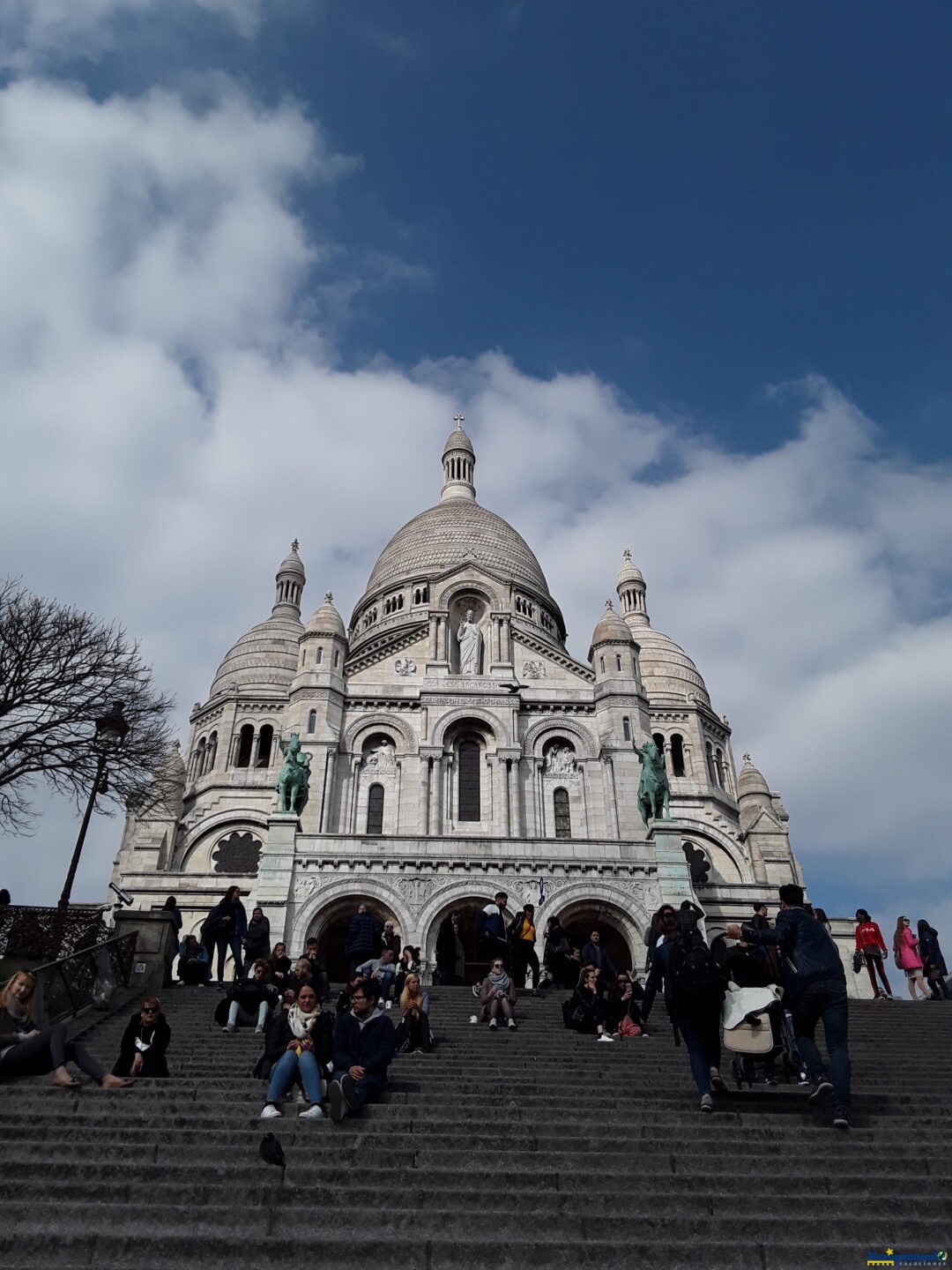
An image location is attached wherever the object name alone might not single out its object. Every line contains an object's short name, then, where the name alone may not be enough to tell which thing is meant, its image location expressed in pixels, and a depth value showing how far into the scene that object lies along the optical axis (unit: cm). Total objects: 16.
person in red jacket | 1867
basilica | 2533
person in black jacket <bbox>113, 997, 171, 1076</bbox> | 993
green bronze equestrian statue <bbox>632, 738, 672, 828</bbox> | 2702
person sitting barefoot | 901
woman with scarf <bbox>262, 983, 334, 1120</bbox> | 859
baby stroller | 839
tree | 1875
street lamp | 1896
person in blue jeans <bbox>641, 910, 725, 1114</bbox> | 848
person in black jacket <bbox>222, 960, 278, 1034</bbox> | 1289
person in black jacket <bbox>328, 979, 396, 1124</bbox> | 875
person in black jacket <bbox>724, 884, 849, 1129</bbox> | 786
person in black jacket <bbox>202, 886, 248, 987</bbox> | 1694
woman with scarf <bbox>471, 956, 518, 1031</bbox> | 1398
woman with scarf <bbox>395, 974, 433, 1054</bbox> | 1183
